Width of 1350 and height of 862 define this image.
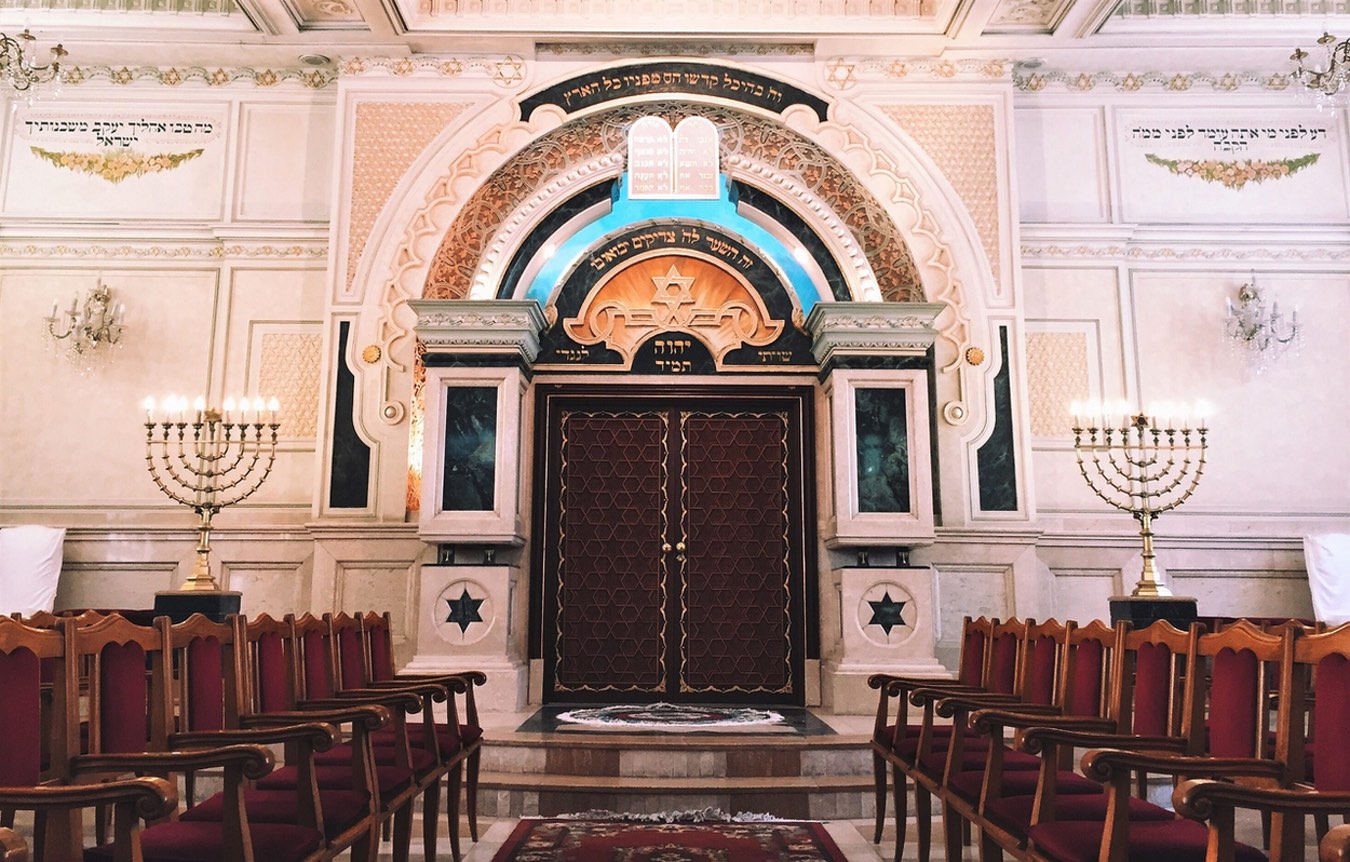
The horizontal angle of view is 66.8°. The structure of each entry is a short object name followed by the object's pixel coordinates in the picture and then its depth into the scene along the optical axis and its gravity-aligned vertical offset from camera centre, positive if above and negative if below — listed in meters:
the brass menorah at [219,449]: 6.88 +0.80
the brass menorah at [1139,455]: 6.94 +0.77
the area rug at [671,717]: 5.63 -0.88
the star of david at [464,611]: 6.24 -0.28
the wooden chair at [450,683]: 4.00 -0.49
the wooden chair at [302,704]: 3.13 -0.45
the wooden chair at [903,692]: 4.02 -0.51
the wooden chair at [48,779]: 1.84 -0.40
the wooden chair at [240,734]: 2.52 -0.43
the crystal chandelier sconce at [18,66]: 5.70 +2.79
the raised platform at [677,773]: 4.64 -0.99
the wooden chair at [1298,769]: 1.87 -0.41
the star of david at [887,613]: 6.40 -0.29
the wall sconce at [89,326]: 7.21 +1.68
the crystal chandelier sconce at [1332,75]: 6.09 +2.98
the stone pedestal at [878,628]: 6.31 -0.38
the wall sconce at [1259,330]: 7.35 +1.69
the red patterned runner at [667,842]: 3.82 -1.08
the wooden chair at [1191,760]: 2.16 -0.43
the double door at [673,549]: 7.11 +0.12
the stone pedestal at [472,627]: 6.15 -0.37
